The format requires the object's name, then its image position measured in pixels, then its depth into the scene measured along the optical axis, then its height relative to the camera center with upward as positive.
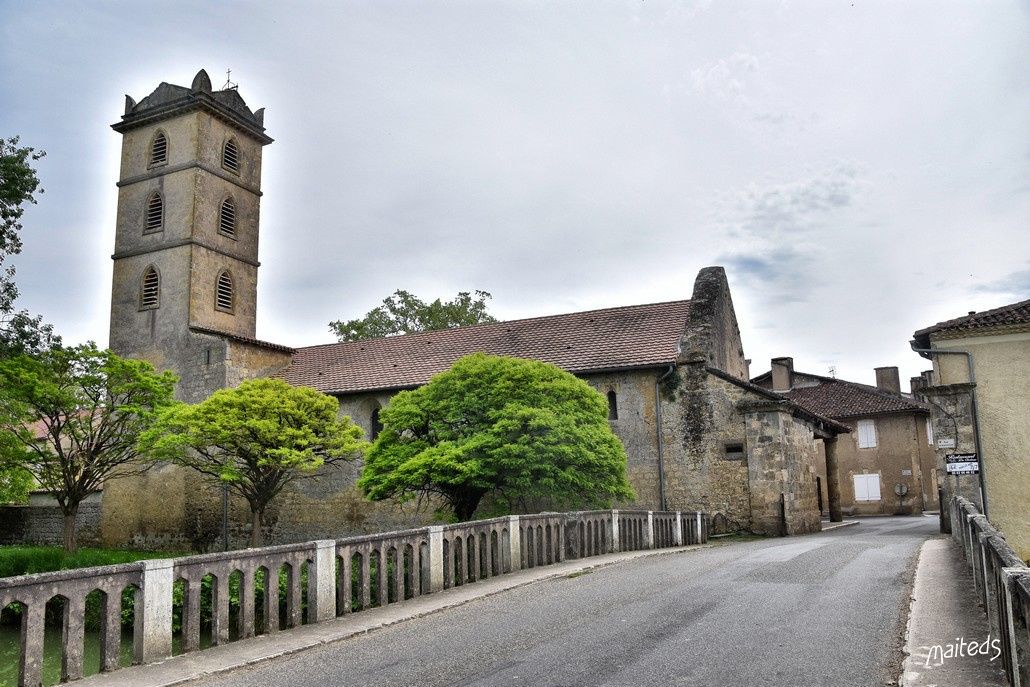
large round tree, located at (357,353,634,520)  18.92 +0.69
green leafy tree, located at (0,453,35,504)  25.06 +0.08
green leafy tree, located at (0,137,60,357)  22.00 +7.33
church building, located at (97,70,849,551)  25.28 +4.07
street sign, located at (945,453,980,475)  18.88 -0.19
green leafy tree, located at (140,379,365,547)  22.16 +1.21
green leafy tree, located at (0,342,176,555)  23.30 +2.18
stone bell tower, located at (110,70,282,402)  31.14 +9.78
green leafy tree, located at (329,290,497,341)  44.47 +8.45
